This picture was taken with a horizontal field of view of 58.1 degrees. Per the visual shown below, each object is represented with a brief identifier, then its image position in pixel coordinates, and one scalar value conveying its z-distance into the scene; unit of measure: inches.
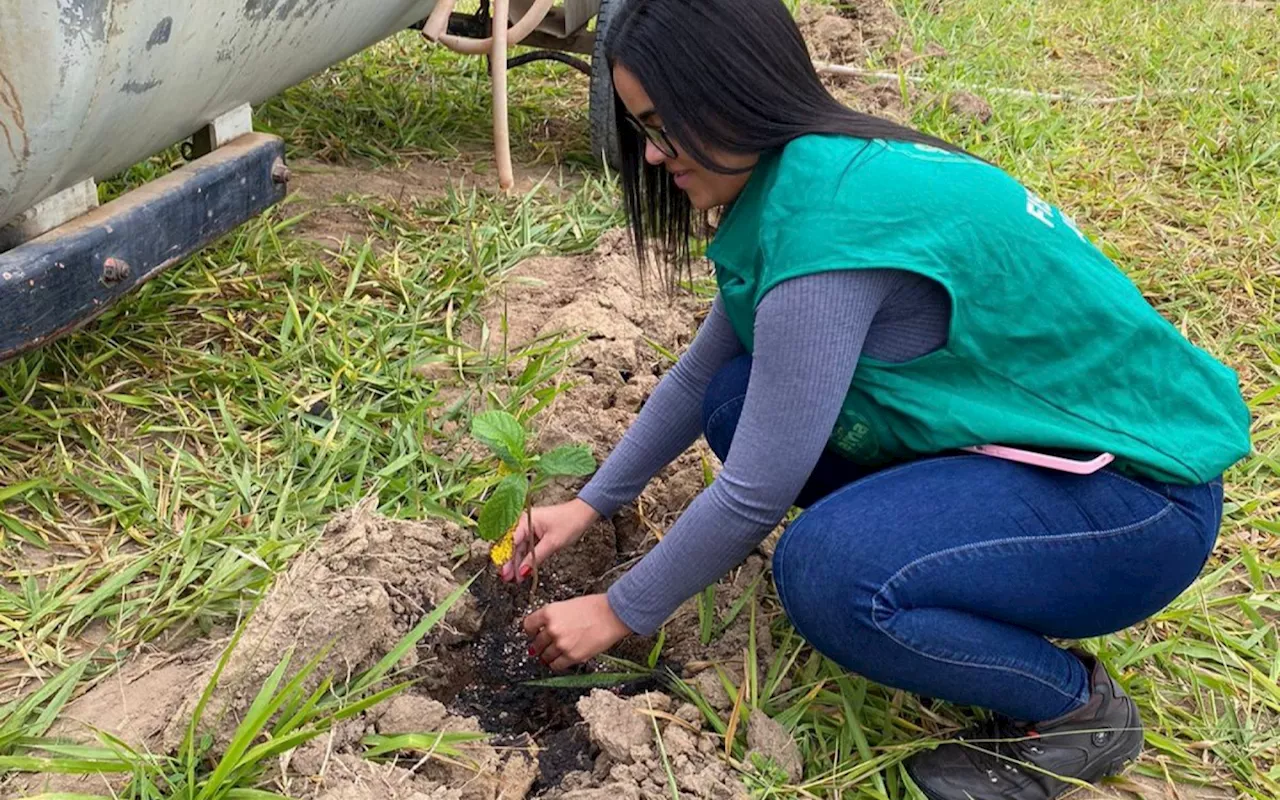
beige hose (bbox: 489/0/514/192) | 120.3
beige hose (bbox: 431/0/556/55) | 122.6
